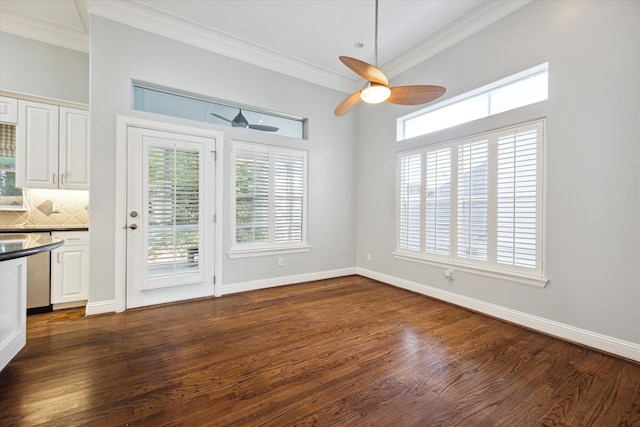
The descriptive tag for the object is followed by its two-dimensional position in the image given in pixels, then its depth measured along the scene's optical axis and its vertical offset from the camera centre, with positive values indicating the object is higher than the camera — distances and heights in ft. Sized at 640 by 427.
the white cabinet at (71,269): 10.21 -2.25
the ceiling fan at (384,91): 7.38 +3.66
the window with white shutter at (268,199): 12.85 +0.65
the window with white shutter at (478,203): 9.13 +0.45
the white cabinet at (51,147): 10.25 +2.47
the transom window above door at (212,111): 11.11 +4.60
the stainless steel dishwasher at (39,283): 9.91 -2.71
